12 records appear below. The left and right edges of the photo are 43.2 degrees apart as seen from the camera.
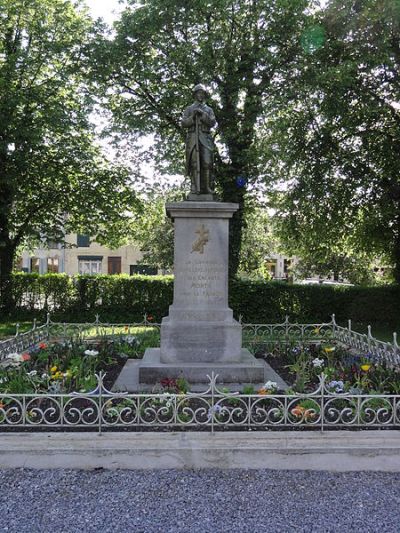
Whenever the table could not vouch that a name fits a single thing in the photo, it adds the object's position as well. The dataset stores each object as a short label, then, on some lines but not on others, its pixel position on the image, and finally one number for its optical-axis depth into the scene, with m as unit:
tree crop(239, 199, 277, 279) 30.42
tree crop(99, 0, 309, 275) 16.45
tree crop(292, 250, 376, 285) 22.04
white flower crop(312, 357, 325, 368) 7.78
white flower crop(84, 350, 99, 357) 7.44
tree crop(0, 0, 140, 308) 17.16
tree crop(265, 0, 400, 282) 15.49
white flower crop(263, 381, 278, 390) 6.04
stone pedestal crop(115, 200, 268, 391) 7.37
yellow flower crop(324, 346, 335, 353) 8.57
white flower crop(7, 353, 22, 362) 7.26
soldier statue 8.15
